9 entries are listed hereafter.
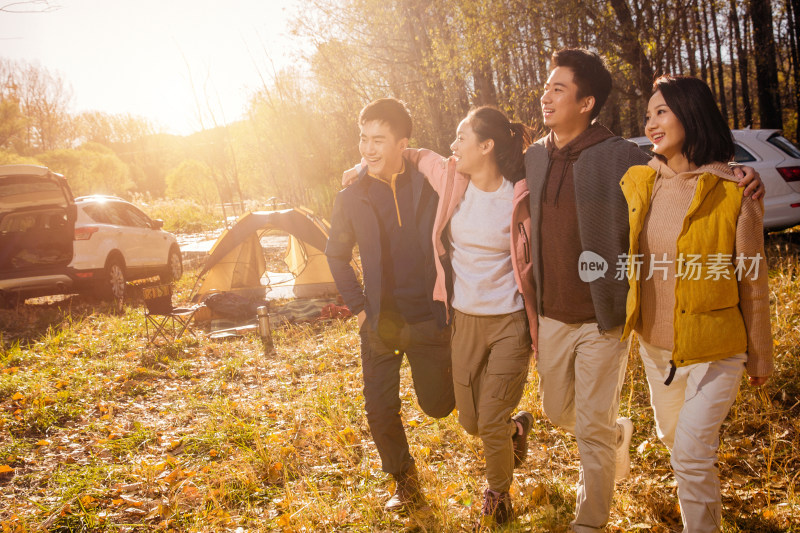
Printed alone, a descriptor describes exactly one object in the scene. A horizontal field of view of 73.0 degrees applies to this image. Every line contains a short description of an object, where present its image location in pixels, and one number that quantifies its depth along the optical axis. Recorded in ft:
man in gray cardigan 8.05
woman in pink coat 9.03
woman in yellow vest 7.11
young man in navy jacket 10.16
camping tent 30.68
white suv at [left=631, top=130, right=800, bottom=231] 24.21
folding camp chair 22.82
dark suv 27.89
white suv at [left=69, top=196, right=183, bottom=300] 29.86
